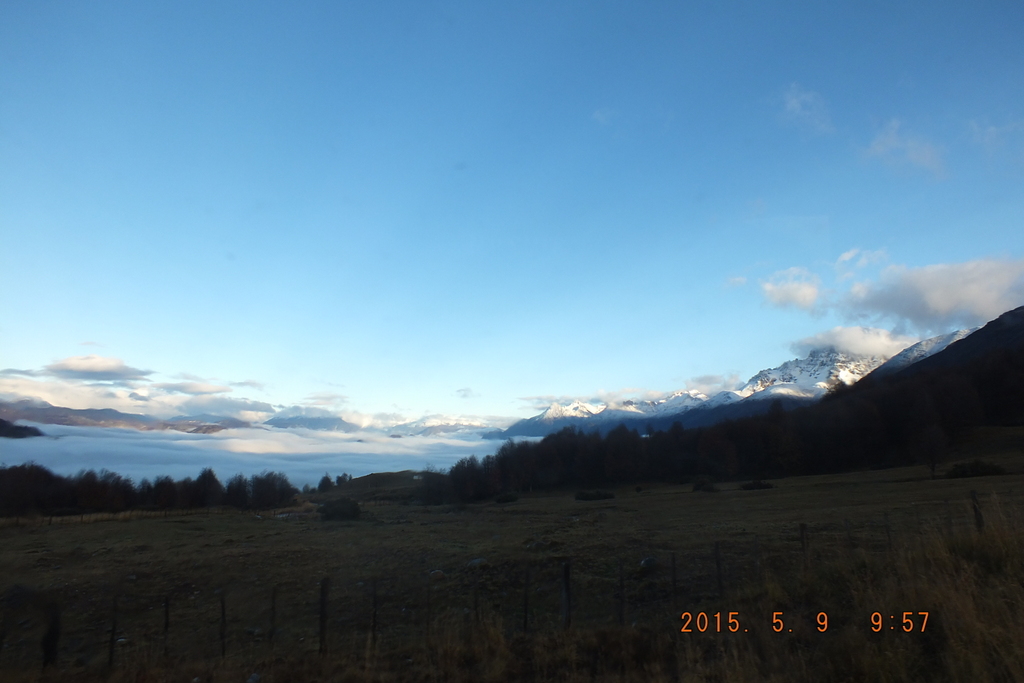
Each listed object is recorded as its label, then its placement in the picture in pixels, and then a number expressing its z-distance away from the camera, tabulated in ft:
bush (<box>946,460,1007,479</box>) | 165.37
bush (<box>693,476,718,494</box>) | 233.90
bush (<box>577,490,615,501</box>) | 267.20
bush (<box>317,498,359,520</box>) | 193.98
